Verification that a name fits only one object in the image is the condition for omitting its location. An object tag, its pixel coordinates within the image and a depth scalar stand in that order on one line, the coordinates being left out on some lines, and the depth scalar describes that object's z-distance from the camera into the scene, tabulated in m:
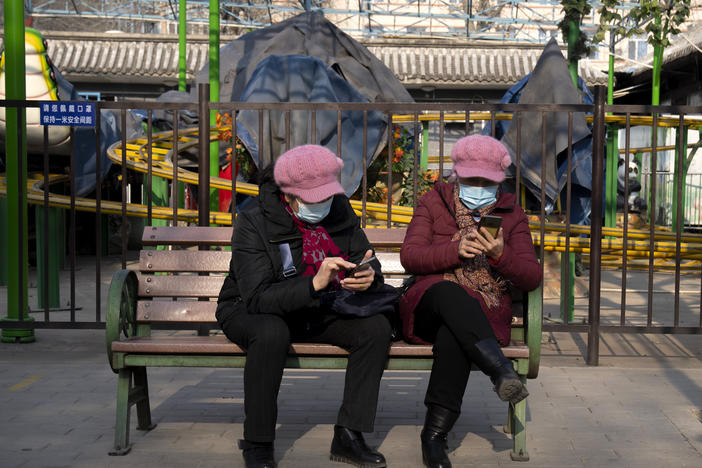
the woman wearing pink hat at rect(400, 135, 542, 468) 3.94
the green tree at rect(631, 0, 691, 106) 13.16
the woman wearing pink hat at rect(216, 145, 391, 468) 3.87
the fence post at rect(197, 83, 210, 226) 6.20
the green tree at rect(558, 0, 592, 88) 9.54
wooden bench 4.08
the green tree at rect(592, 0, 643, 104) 11.35
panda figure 14.84
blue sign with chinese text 6.39
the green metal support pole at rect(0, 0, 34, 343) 6.63
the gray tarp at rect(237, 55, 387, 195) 10.30
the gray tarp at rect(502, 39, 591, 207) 9.09
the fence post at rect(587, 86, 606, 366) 6.21
